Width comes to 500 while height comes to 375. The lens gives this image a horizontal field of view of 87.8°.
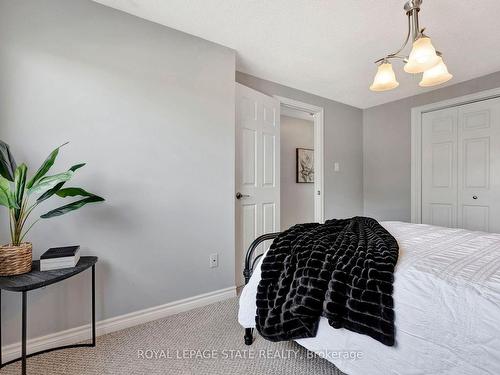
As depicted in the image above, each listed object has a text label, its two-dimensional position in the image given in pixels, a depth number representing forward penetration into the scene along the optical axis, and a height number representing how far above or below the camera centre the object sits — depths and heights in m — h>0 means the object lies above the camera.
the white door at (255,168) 2.58 +0.18
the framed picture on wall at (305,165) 4.51 +0.34
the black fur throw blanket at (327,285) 1.04 -0.45
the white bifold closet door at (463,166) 2.90 +0.21
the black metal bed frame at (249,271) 1.59 -0.55
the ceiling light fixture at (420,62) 1.43 +0.72
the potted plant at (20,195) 1.29 -0.05
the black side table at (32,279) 1.16 -0.45
